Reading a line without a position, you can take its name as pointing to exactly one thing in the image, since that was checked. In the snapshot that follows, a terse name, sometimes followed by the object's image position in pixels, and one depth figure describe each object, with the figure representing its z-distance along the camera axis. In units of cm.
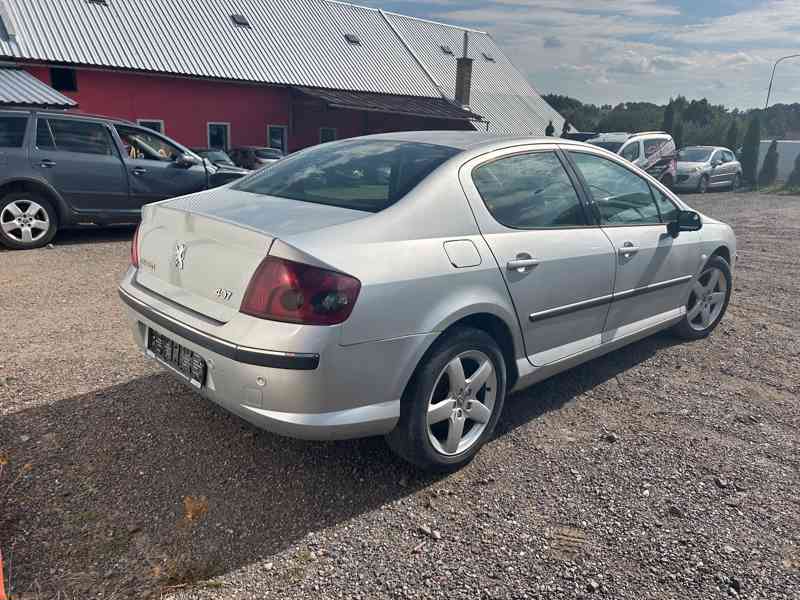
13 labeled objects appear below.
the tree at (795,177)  2788
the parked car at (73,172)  757
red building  1831
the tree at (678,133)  3128
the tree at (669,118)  3186
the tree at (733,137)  3059
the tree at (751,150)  2745
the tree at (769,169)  2742
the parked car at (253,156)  1584
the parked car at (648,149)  1736
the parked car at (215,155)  1300
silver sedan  245
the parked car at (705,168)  2097
